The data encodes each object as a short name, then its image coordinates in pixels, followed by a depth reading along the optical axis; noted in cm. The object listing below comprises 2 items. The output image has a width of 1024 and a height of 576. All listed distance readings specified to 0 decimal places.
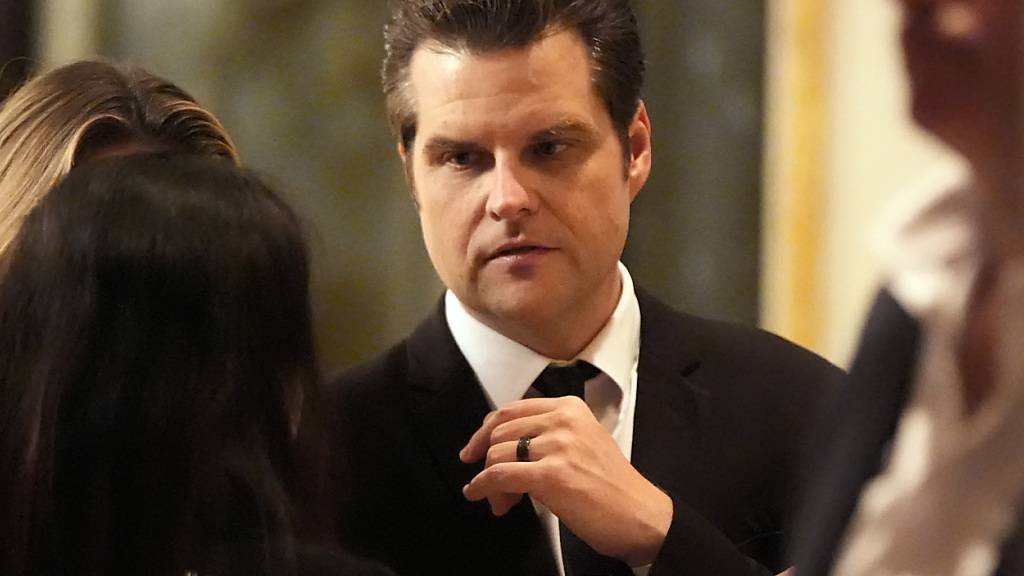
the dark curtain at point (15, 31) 733
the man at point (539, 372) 573
